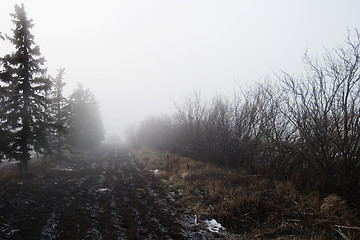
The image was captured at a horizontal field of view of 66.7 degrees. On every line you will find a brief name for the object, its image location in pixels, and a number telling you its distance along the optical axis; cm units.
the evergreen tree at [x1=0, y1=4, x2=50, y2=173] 1496
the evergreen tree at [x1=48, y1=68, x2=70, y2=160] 2500
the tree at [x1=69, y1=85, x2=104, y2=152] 3384
